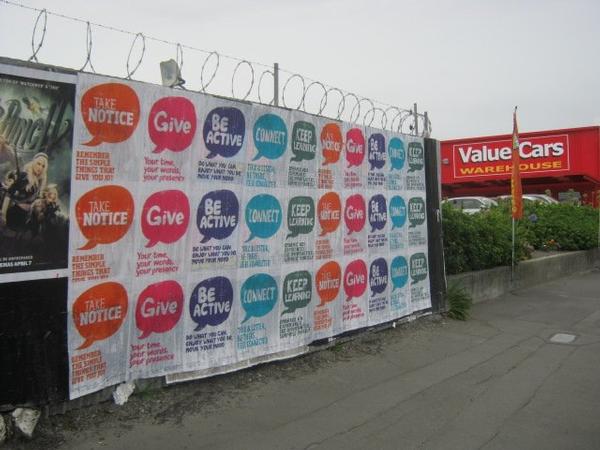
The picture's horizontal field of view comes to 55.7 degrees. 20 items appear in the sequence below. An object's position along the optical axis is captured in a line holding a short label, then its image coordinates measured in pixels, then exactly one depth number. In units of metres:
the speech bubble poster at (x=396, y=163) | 7.27
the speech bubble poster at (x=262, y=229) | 5.24
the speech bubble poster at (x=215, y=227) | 4.81
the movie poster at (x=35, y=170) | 3.68
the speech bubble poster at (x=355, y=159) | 6.50
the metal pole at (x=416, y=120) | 7.97
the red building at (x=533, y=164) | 24.94
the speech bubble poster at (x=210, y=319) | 4.80
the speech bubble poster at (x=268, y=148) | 5.31
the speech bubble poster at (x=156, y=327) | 4.43
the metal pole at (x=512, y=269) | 11.32
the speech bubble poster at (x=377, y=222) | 6.87
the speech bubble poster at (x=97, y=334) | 4.07
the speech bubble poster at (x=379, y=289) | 6.89
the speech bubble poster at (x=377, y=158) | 6.88
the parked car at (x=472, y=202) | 20.25
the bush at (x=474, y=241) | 9.52
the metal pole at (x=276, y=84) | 5.67
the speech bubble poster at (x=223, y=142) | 4.86
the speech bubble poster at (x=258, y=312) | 5.23
